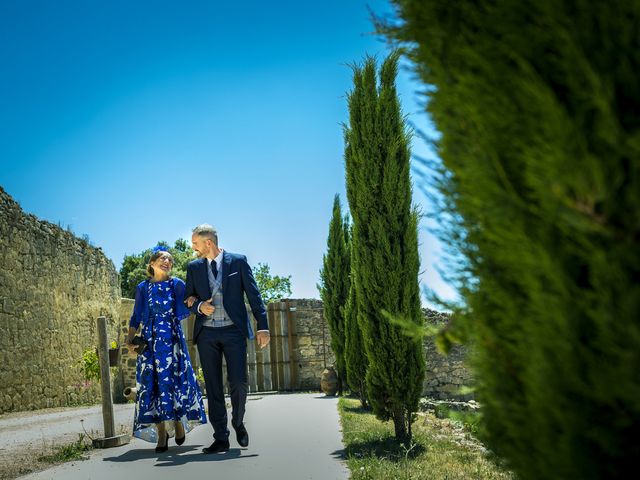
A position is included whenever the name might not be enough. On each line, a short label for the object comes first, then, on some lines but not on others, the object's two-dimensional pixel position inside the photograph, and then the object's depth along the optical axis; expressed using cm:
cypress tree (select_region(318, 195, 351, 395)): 1317
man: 582
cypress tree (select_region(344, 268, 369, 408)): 1059
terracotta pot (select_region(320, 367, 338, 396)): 1348
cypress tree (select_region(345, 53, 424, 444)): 606
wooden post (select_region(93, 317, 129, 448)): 654
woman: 611
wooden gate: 1591
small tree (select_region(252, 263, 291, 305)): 4919
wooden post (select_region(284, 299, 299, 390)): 1590
